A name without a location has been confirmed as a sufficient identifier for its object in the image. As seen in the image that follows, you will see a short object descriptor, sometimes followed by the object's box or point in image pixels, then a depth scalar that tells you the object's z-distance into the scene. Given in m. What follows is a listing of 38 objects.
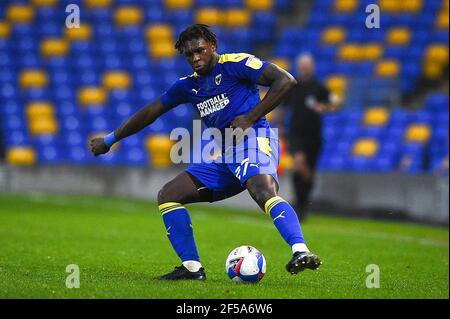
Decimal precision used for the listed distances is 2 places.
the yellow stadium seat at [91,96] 21.23
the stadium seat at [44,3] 22.92
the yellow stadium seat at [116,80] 21.59
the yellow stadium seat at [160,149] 19.75
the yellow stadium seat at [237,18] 22.88
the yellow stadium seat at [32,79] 21.67
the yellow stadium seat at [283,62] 21.03
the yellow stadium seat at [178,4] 23.03
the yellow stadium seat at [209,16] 22.76
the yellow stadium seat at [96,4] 23.02
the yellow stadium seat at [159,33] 22.61
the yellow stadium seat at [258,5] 23.23
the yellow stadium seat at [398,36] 21.16
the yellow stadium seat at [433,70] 20.34
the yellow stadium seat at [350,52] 20.95
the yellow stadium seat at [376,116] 18.69
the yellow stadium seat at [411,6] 21.70
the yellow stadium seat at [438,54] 20.38
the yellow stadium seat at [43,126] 20.62
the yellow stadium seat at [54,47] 22.30
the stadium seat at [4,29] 22.42
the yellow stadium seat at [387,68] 20.28
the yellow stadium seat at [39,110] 20.91
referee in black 13.89
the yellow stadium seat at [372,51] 20.84
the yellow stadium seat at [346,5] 22.16
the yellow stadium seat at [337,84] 20.20
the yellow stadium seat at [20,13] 22.72
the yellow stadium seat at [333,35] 21.50
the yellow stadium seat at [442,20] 21.03
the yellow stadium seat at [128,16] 22.94
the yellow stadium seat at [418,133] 17.48
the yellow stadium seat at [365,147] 17.91
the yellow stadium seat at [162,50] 22.28
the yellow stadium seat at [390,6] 21.75
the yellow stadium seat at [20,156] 19.59
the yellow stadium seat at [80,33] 22.50
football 6.95
